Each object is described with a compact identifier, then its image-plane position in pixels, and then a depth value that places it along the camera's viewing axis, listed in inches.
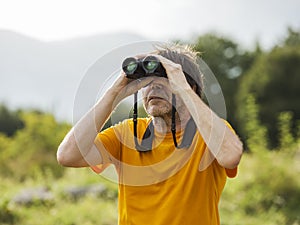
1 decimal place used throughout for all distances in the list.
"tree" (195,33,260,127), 1213.7
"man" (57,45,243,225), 93.4
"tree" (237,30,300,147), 852.6
